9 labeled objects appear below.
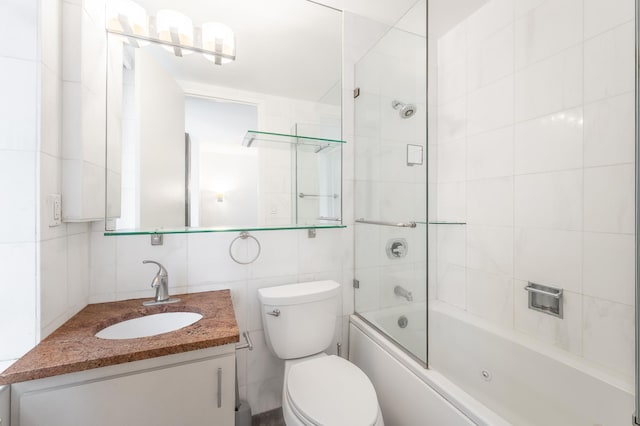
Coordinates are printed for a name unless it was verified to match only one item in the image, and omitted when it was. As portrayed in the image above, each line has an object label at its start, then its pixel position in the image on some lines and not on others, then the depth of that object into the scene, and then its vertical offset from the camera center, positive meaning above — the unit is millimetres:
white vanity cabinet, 703 -533
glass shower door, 1126 +121
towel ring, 1317 -133
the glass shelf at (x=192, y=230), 1098 -79
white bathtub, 963 -741
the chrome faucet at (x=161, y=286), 1123 -322
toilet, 940 -704
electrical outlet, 848 +13
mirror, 1158 +467
